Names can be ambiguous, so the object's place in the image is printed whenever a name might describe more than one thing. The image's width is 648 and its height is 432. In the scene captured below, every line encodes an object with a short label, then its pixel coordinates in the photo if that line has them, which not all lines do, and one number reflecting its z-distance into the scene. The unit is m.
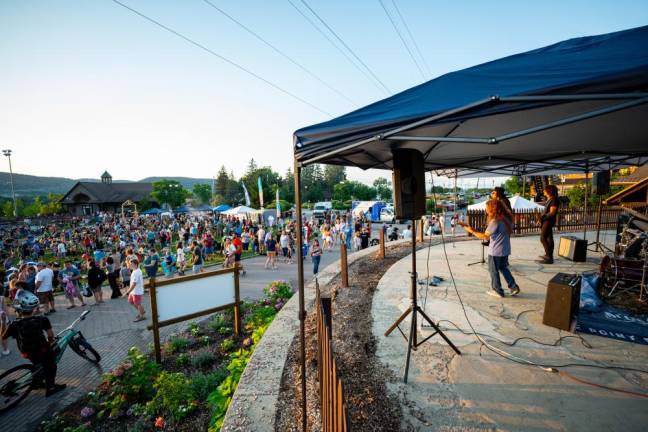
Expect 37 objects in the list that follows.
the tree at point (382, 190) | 90.06
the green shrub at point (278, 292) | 7.36
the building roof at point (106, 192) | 60.69
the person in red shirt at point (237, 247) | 12.54
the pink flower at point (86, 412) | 3.96
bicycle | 4.48
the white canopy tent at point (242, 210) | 26.45
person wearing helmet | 4.61
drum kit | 5.10
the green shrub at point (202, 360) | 4.94
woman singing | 5.06
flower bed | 3.63
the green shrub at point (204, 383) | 4.06
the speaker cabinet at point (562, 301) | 3.95
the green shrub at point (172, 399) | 3.71
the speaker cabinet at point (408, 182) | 3.16
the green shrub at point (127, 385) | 4.12
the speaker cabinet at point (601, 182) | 8.84
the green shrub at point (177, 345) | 5.67
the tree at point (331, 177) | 98.81
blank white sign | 5.45
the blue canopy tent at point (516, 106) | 1.65
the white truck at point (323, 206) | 46.18
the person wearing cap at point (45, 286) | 8.42
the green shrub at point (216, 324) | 6.56
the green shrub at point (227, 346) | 5.41
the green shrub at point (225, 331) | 6.21
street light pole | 39.62
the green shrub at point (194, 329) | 6.34
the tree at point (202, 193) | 95.25
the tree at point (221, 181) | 92.56
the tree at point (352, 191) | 77.38
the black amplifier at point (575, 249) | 7.50
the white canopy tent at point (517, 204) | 11.78
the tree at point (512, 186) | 34.78
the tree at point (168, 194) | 64.00
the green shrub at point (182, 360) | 5.12
